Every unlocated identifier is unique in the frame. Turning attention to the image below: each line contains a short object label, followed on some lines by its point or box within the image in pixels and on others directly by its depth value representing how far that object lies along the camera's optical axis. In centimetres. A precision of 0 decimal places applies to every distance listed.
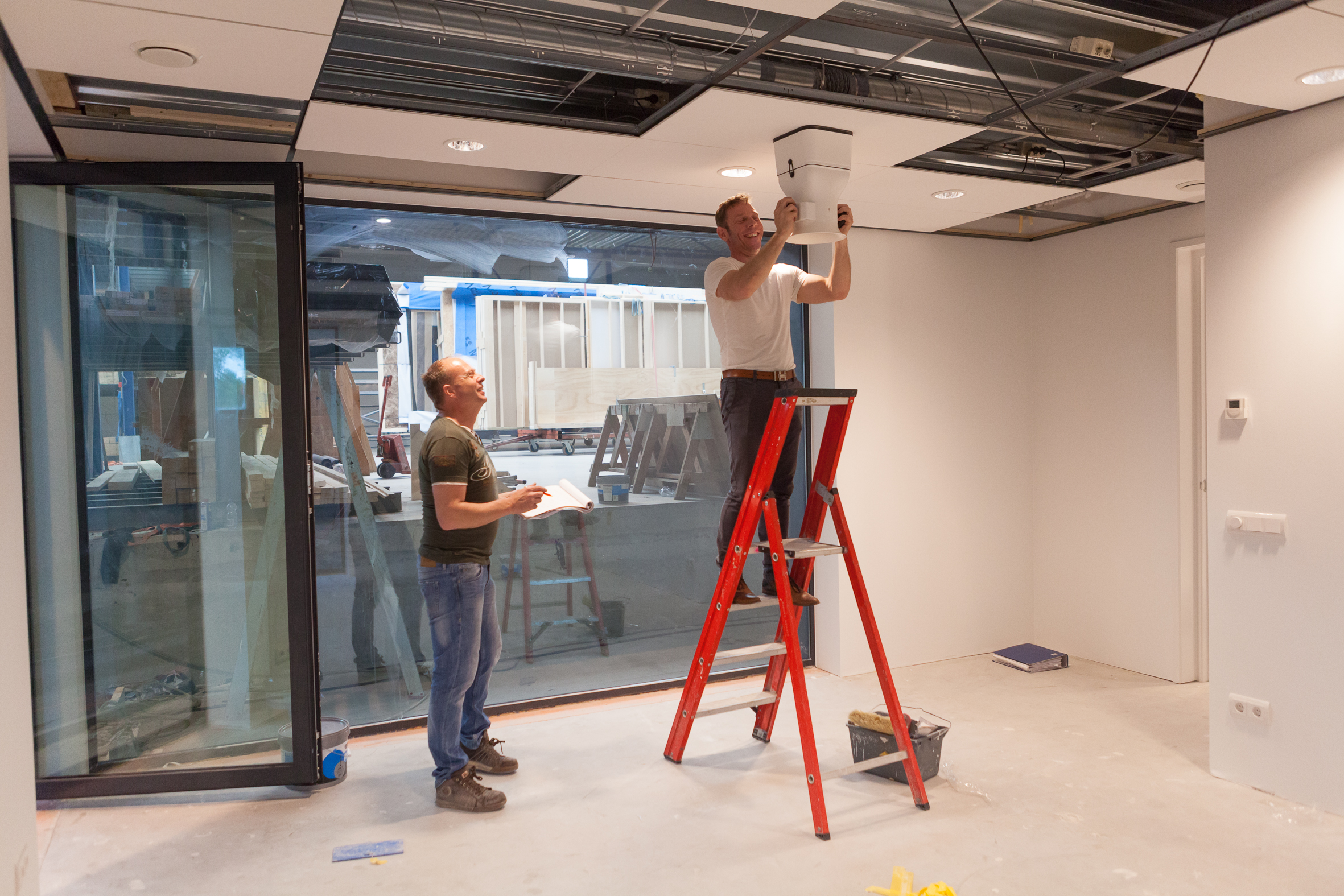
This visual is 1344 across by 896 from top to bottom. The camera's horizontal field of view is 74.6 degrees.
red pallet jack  400
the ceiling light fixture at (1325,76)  274
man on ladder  337
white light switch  319
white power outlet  325
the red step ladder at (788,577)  312
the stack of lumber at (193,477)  334
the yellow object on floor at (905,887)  251
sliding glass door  324
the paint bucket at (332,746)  342
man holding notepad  313
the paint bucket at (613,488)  453
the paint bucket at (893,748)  335
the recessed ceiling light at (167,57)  241
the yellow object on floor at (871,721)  338
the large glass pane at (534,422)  397
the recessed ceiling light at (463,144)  327
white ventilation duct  318
